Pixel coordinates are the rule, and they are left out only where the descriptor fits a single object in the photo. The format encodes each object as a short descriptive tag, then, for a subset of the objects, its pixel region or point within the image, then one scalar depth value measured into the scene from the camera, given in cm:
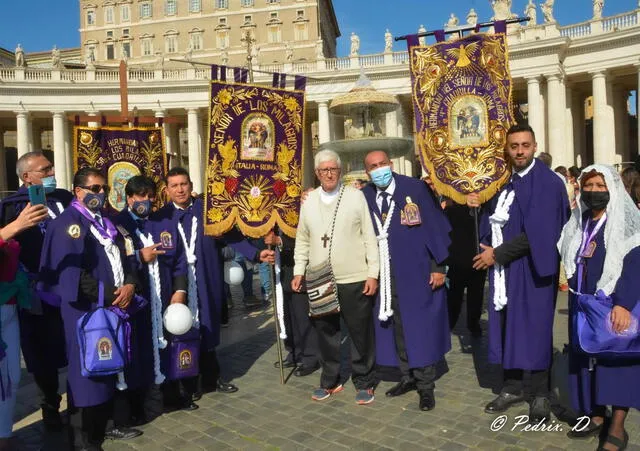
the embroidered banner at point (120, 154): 1013
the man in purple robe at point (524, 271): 450
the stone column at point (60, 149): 3697
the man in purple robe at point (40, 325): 472
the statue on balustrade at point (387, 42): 3738
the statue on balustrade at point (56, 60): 3862
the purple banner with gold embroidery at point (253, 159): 573
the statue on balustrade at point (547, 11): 3306
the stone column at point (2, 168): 4277
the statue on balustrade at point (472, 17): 3491
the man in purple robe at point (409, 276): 505
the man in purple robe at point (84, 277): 404
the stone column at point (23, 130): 3594
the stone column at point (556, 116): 3231
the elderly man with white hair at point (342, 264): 506
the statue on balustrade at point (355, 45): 3800
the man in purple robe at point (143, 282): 464
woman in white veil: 362
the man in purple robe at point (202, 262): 537
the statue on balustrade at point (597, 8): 3231
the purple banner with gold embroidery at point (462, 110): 546
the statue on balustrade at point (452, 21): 3400
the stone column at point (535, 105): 3288
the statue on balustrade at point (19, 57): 3731
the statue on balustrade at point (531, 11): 3397
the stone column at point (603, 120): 3192
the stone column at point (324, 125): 3675
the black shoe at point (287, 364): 647
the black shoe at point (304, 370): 612
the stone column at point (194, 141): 3859
